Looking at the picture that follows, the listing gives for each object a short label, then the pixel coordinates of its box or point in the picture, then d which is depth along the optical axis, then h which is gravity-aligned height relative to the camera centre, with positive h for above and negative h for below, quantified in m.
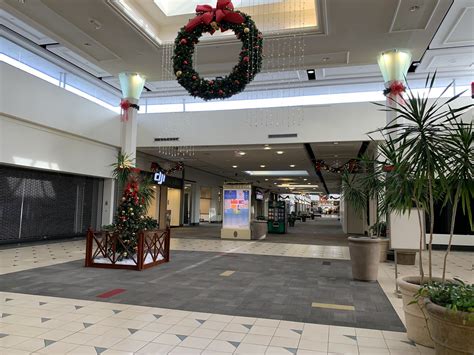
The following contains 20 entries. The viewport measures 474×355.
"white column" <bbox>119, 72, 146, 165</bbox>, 10.45 +3.21
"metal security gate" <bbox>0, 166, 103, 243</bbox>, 9.88 +0.01
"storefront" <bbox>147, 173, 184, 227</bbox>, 17.19 +0.42
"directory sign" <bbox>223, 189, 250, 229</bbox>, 13.64 -0.02
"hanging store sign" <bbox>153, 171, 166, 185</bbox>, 15.77 +1.35
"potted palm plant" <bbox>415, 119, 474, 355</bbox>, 2.33 -0.64
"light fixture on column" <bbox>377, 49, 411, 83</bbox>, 8.51 +3.74
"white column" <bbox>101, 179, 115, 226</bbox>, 13.18 +0.17
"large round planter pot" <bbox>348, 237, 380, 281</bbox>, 5.92 -0.82
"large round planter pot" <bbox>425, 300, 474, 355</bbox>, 2.31 -0.83
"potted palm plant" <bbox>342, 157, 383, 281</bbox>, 5.92 -0.81
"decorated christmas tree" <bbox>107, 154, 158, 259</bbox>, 7.15 -0.13
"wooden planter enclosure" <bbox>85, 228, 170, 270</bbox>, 6.72 -0.96
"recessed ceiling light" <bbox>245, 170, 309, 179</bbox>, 21.09 +2.31
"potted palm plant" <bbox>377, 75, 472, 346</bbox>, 2.77 +0.33
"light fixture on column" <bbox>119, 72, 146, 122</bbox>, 10.42 +3.64
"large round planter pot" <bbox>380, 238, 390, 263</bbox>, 8.81 -1.02
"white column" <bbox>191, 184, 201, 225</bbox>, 21.36 +0.18
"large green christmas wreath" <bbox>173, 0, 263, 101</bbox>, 4.77 +2.34
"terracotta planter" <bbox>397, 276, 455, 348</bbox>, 3.10 -0.98
